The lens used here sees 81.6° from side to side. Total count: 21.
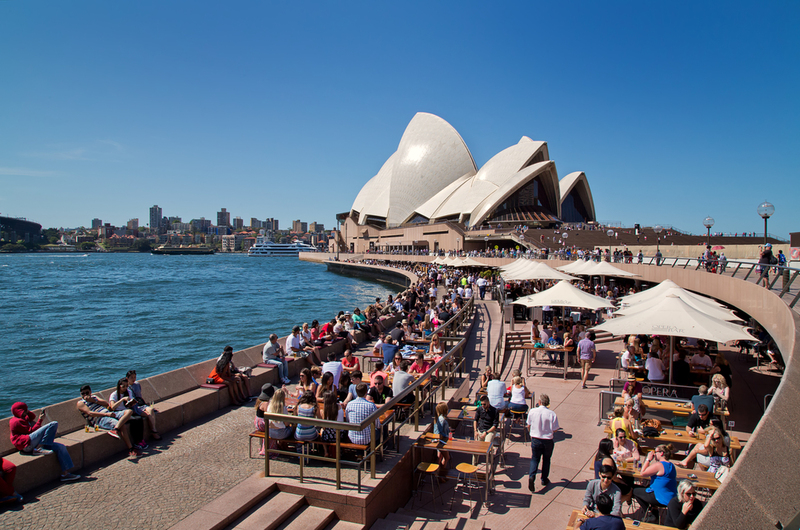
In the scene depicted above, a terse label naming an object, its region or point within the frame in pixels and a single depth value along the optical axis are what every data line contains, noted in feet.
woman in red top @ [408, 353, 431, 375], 23.13
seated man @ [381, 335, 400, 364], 26.84
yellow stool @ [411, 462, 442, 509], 15.98
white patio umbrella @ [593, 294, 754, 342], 21.67
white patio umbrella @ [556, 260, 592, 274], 54.85
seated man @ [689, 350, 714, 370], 26.41
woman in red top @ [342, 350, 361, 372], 25.27
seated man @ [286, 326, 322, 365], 29.45
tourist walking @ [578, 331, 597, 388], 28.14
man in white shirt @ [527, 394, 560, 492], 16.30
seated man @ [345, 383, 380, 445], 14.51
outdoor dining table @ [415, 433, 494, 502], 15.93
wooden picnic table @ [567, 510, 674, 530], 11.58
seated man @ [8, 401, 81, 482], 14.85
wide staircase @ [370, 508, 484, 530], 13.73
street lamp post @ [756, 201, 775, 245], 39.63
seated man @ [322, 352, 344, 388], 22.44
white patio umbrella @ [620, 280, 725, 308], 30.66
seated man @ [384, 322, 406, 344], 31.60
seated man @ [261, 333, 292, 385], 26.94
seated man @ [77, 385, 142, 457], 17.04
